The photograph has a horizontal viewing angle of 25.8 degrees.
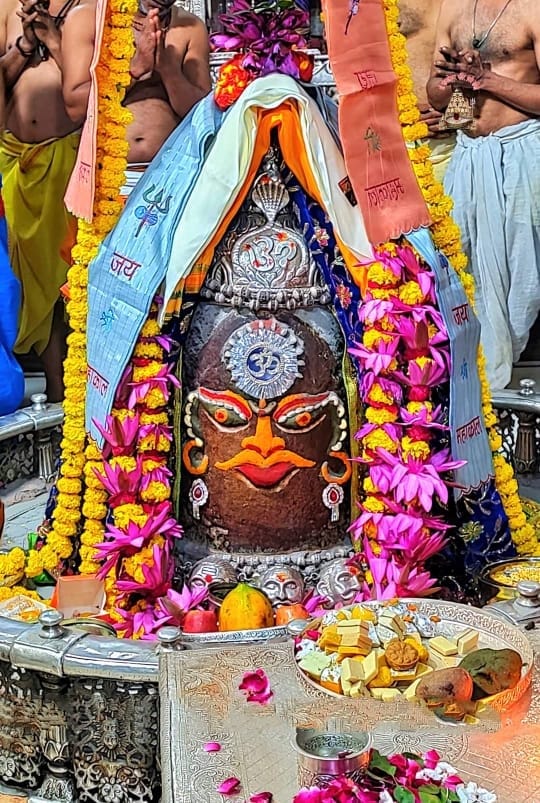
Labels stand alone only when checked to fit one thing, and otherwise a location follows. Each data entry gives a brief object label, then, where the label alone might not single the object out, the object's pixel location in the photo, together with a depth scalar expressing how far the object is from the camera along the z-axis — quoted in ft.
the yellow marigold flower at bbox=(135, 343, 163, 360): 11.84
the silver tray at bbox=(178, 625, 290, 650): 10.15
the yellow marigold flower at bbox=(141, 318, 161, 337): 11.79
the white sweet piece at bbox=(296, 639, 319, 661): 9.11
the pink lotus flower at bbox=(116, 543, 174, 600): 11.74
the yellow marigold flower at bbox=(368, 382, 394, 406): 11.76
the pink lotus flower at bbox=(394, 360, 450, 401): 11.68
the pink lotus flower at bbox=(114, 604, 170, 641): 11.39
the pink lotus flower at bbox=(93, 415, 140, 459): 11.89
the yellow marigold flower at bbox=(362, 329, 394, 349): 11.66
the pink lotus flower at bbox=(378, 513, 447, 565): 11.61
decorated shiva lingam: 11.83
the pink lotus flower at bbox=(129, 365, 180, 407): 11.86
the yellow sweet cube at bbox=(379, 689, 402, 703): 8.60
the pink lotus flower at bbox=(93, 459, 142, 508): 11.93
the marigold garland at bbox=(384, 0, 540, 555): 12.07
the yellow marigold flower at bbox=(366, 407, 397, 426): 11.80
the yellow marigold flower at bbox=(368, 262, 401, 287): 11.67
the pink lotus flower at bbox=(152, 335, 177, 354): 11.85
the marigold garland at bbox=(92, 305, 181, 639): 11.84
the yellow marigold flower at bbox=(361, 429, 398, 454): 11.75
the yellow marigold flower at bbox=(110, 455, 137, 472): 11.99
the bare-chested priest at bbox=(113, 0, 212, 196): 21.09
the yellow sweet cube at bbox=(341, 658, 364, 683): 8.66
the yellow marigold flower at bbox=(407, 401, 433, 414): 11.78
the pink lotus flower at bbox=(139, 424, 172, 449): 11.92
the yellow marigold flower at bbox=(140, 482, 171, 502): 11.90
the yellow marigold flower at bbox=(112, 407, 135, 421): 11.95
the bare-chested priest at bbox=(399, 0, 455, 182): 25.27
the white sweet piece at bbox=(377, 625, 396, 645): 9.24
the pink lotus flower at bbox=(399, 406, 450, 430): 11.72
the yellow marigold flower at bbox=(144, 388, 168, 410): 11.88
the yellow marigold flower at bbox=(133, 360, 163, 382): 11.89
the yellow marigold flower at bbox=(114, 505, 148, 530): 11.93
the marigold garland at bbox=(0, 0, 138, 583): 12.04
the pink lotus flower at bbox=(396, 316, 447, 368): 11.63
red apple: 11.18
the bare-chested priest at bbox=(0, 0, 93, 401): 20.56
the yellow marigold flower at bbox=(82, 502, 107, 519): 12.50
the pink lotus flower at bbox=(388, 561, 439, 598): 11.48
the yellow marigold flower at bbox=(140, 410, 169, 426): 11.93
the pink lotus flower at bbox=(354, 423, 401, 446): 11.76
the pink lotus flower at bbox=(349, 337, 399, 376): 11.60
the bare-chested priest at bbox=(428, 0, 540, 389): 21.49
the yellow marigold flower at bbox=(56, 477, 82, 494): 12.70
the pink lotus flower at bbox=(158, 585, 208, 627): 11.50
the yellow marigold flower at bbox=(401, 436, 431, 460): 11.75
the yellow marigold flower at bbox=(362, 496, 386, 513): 11.80
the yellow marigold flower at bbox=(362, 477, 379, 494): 11.82
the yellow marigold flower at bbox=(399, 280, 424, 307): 11.68
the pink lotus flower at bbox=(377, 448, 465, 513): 11.53
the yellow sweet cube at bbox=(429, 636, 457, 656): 9.17
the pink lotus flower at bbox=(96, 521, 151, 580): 11.80
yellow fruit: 11.08
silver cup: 7.11
